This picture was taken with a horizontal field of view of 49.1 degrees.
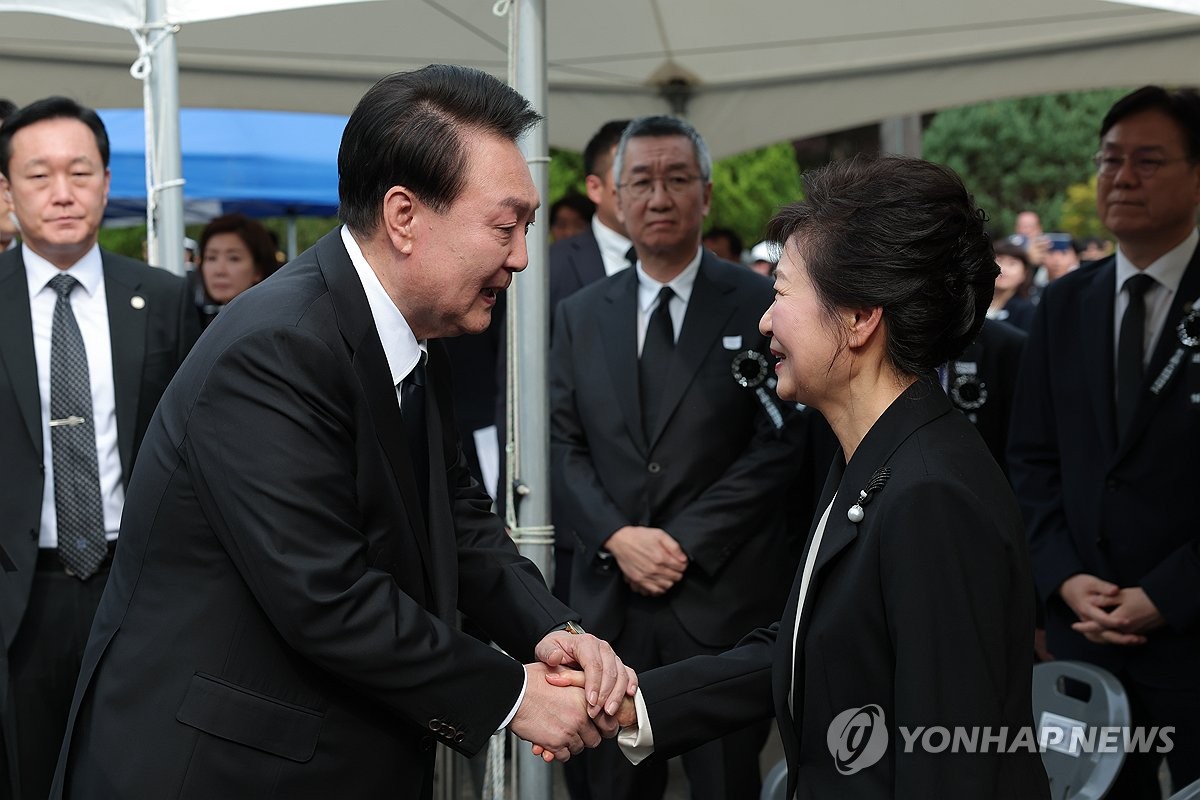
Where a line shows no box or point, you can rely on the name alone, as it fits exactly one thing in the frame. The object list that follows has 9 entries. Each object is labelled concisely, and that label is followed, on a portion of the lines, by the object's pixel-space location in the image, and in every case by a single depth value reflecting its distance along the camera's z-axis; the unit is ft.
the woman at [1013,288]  31.12
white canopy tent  16.71
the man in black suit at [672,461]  13.43
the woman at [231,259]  22.95
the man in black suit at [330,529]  7.40
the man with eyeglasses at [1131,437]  12.71
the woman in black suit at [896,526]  6.72
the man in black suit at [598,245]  19.56
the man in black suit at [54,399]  12.28
